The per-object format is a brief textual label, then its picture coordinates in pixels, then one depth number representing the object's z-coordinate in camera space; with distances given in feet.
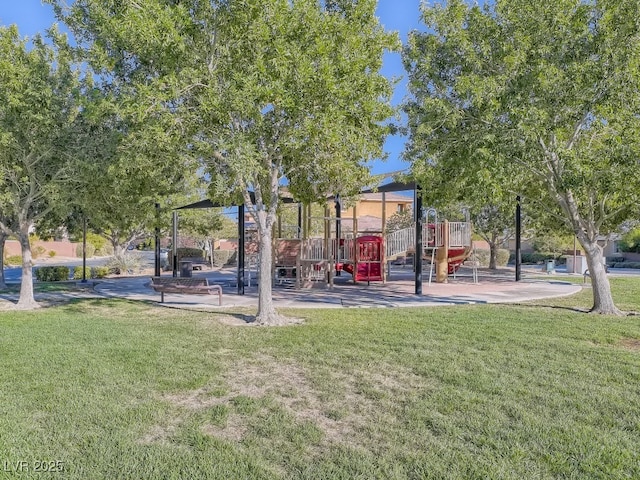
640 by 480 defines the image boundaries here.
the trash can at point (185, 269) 62.59
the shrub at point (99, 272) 75.51
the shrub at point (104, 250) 145.83
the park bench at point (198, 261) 100.99
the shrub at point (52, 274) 68.64
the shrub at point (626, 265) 103.19
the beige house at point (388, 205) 133.70
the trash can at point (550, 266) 76.82
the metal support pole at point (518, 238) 62.64
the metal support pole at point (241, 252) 47.50
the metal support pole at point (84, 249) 63.89
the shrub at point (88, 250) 146.76
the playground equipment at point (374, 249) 56.49
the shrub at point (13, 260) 116.06
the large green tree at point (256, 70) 26.96
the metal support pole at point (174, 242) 59.90
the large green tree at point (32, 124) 34.71
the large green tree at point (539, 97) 30.19
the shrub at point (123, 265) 82.33
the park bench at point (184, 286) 38.88
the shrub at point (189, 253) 104.79
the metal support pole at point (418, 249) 46.11
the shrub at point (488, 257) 98.37
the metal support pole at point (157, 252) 64.05
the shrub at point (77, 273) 72.13
